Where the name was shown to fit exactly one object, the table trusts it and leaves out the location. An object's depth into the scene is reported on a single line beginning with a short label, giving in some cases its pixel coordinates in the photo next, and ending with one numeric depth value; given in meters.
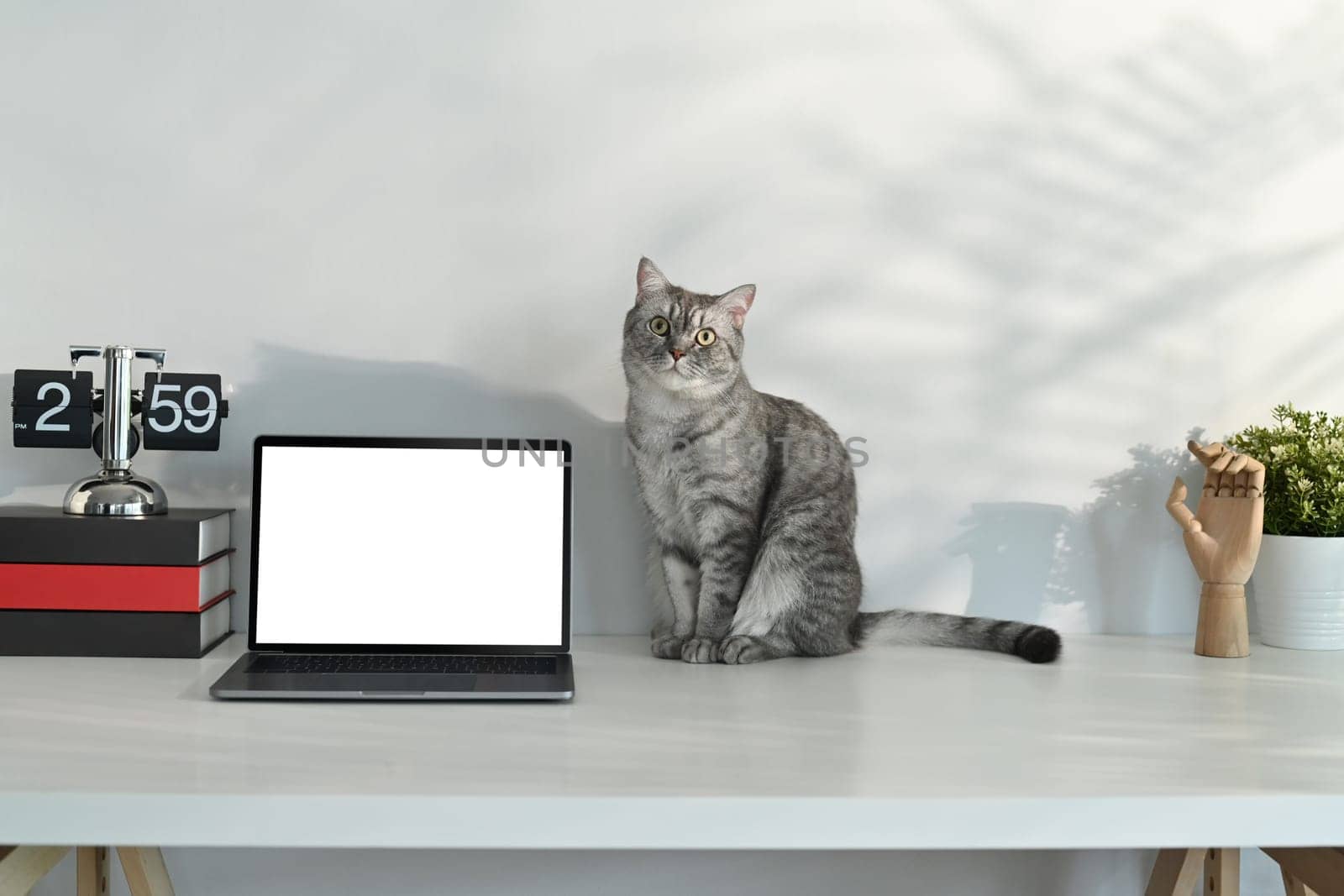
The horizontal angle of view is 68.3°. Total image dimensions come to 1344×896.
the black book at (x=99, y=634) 1.40
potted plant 1.55
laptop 1.38
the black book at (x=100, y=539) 1.40
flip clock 1.50
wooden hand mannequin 1.52
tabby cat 1.46
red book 1.40
